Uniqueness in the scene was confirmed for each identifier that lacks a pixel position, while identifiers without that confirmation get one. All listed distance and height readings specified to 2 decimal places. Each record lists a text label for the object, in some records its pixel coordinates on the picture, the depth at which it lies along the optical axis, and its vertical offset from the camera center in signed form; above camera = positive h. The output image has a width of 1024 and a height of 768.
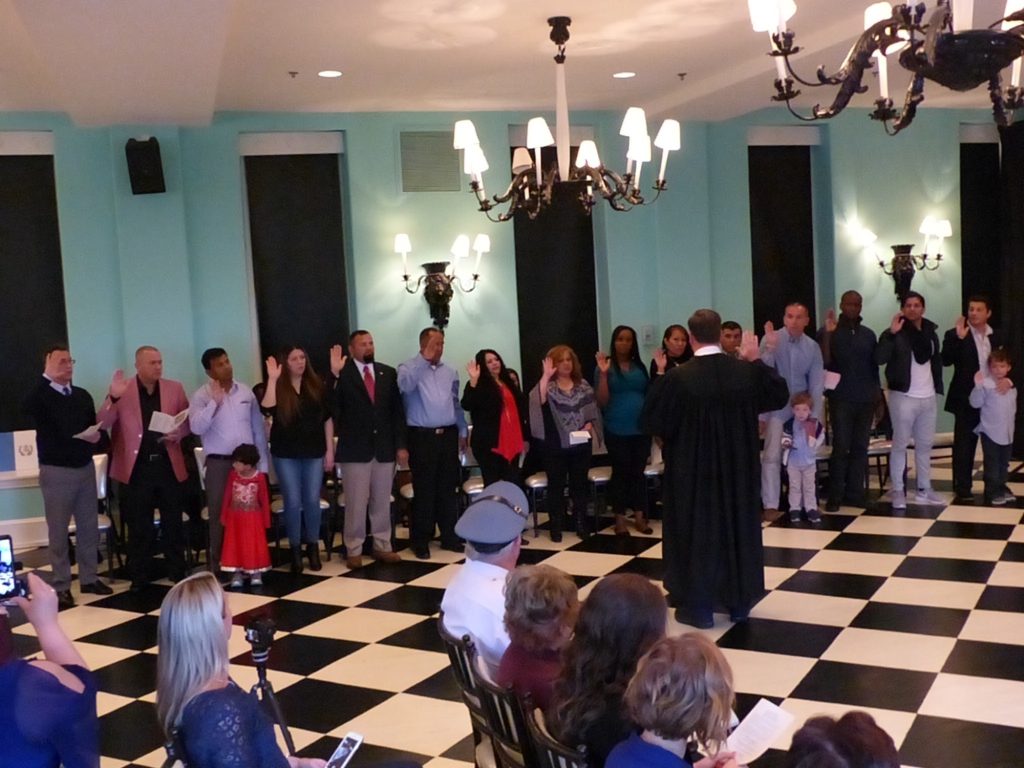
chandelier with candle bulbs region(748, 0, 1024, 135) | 3.32 +0.70
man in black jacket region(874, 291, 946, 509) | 7.46 -0.74
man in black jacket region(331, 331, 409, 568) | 6.79 -0.82
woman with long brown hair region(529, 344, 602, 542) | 7.24 -0.86
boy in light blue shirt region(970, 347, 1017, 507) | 7.46 -1.01
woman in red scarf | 7.25 -0.81
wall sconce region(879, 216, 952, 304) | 9.52 +0.15
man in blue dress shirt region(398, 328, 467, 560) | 6.95 -0.77
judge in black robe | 5.24 -0.88
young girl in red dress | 6.35 -1.18
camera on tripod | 2.76 -0.81
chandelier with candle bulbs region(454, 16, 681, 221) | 5.85 +0.71
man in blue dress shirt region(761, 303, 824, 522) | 7.45 -0.62
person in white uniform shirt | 3.18 -0.82
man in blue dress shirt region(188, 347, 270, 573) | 6.51 -0.64
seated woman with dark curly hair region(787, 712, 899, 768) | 1.94 -0.83
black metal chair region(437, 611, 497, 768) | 2.77 -0.94
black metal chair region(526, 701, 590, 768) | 2.26 -0.95
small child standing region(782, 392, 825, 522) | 7.30 -1.14
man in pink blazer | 6.56 -0.83
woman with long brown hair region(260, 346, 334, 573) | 6.66 -0.78
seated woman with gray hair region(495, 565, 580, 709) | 2.84 -0.86
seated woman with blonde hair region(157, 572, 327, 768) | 2.29 -0.81
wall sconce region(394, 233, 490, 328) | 8.30 +0.18
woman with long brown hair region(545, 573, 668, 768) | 2.47 -0.85
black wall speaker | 7.41 +1.03
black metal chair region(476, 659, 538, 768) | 2.56 -1.01
